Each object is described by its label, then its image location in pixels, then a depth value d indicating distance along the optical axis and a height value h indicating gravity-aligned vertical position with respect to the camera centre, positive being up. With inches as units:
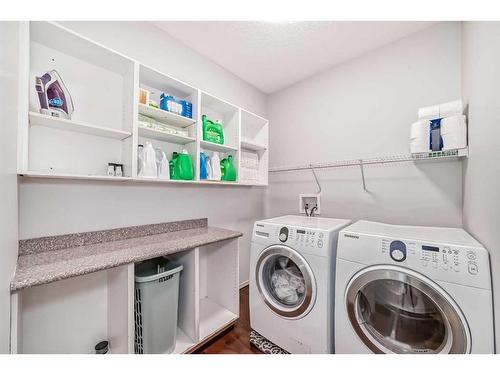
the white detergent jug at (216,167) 67.2 +7.2
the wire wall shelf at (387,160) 47.9 +9.2
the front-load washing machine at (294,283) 46.0 -26.9
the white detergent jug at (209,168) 65.6 +6.7
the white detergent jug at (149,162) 50.8 +6.7
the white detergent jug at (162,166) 55.4 +6.1
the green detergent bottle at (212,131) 65.4 +20.3
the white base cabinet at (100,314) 41.3 -31.9
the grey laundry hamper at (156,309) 45.4 -31.1
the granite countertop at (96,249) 32.5 -15.1
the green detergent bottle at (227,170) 71.1 +6.4
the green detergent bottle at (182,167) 58.5 +6.1
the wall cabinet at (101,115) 40.0 +19.2
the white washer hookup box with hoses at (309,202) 82.3 -6.4
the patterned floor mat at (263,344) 52.1 -45.6
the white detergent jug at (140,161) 50.6 +6.9
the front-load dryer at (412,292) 31.2 -20.4
